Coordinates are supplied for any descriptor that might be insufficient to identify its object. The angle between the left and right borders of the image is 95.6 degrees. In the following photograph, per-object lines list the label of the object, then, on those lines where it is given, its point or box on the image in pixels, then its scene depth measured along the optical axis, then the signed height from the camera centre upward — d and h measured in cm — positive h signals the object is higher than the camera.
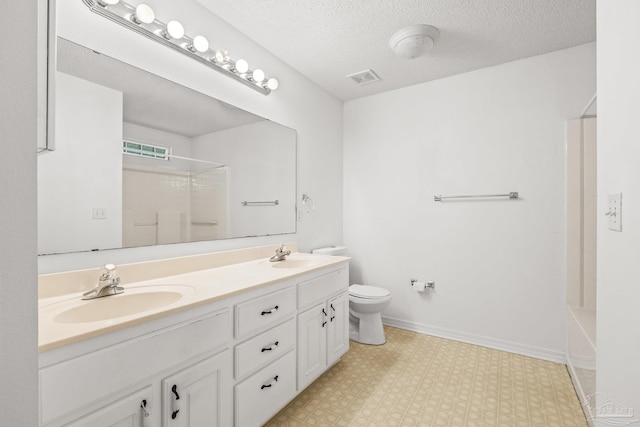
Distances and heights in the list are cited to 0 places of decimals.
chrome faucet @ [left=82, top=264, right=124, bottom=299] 115 -30
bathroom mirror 121 +26
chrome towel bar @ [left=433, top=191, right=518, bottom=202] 232 +15
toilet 241 -81
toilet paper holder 267 -64
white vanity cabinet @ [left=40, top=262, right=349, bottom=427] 82 -56
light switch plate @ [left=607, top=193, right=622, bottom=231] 83 +1
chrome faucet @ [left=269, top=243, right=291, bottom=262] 205 -30
